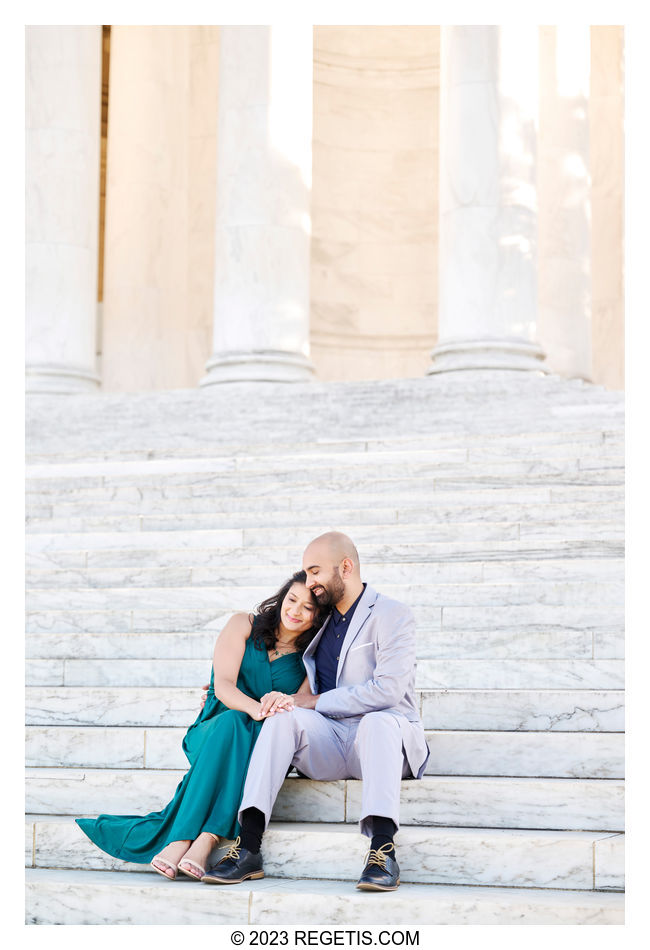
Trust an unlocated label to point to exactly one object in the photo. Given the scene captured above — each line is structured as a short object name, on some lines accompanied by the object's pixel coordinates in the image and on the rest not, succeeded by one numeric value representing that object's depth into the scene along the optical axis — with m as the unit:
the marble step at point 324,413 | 24.95
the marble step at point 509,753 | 13.63
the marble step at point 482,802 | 12.66
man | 11.95
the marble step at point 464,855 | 11.84
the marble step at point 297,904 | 11.23
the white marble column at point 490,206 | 28.27
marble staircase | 12.07
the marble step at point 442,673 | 15.29
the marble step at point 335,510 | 19.89
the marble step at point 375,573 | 17.75
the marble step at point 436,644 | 15.74
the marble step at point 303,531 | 19.48
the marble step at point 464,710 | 14.49
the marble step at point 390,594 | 17.08
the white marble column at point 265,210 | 29.81
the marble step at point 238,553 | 18.34
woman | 12.39
